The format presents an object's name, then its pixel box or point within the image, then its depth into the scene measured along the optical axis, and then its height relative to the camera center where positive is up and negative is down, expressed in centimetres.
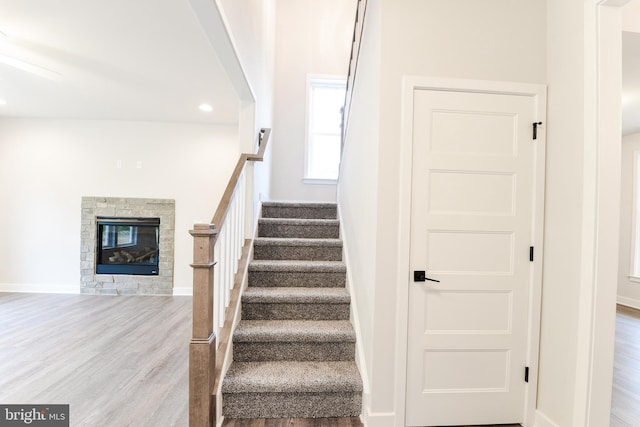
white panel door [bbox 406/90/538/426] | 173 -25
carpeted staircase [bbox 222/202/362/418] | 177 -92
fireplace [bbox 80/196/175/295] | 449 -67
